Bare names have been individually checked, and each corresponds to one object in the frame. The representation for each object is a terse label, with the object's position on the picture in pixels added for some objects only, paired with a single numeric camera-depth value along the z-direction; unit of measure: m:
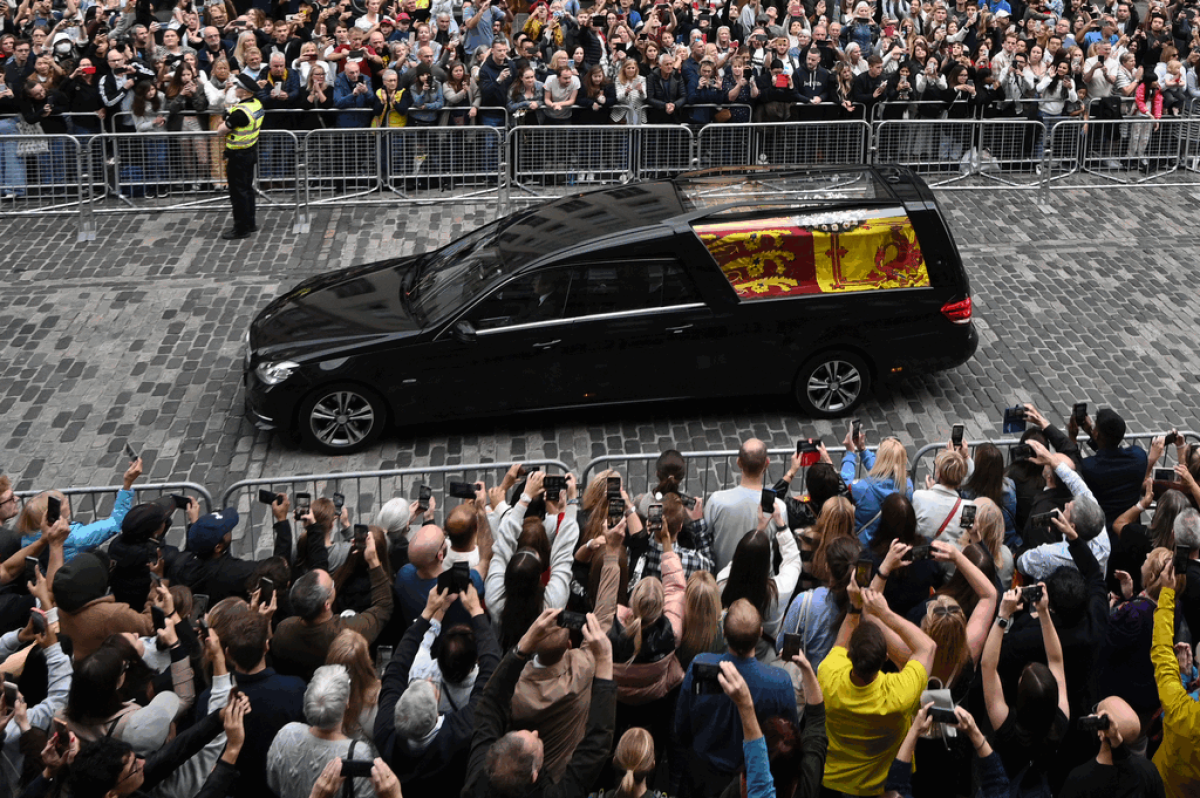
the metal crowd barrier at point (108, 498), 8.69
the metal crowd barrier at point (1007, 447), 9.31
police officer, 14.23
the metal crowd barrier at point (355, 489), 8.77
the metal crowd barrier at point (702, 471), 9.81
